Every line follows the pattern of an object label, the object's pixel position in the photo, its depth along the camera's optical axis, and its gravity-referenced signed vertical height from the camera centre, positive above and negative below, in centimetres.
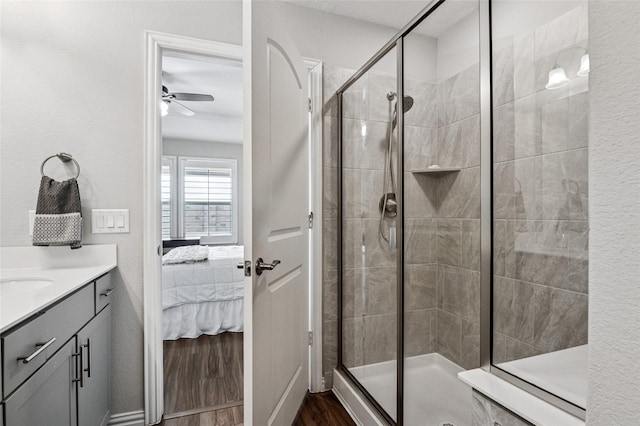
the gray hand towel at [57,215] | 152 -3
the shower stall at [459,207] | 100 +1
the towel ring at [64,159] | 158 +25
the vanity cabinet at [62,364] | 86 -52
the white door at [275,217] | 117 -3
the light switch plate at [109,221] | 169 -6
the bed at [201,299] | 291 -83
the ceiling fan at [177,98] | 309 +112
